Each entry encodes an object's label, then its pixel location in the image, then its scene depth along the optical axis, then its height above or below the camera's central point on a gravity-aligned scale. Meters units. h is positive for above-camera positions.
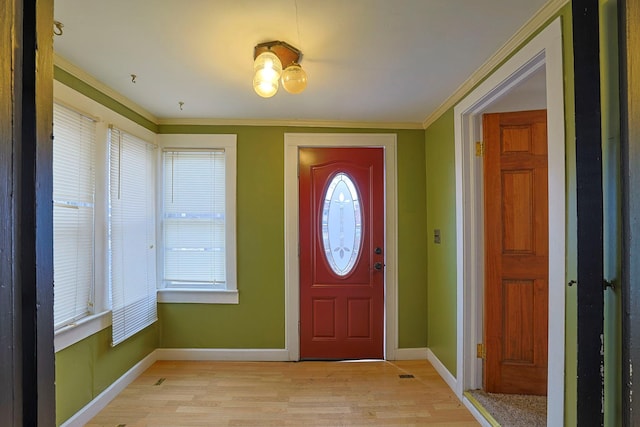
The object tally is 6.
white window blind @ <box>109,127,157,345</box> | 2.27 -0.16
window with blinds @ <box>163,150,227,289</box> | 2.87 -0.09
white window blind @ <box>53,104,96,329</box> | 1.77 +0.01
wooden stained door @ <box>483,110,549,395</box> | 2.13 -0.33
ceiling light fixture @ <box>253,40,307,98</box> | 1.56 +0.76
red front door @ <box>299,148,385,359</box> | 2.94 -0.38
